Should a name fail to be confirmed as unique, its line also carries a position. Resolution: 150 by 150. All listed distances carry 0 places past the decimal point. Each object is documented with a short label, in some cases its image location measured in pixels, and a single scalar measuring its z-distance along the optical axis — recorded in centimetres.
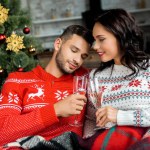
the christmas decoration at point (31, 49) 255
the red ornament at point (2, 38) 237
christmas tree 241
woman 128
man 134
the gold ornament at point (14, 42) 240
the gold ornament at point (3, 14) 235
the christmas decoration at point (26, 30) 250
